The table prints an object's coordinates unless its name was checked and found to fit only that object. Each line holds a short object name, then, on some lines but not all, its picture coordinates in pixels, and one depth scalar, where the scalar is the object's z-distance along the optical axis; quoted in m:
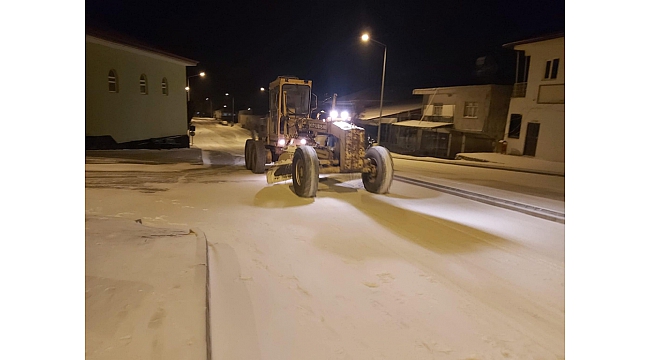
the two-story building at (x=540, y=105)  22.02
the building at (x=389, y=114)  32.62
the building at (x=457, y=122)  27.44
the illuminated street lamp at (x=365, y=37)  20.10
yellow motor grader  10.45
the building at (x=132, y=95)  20.62
